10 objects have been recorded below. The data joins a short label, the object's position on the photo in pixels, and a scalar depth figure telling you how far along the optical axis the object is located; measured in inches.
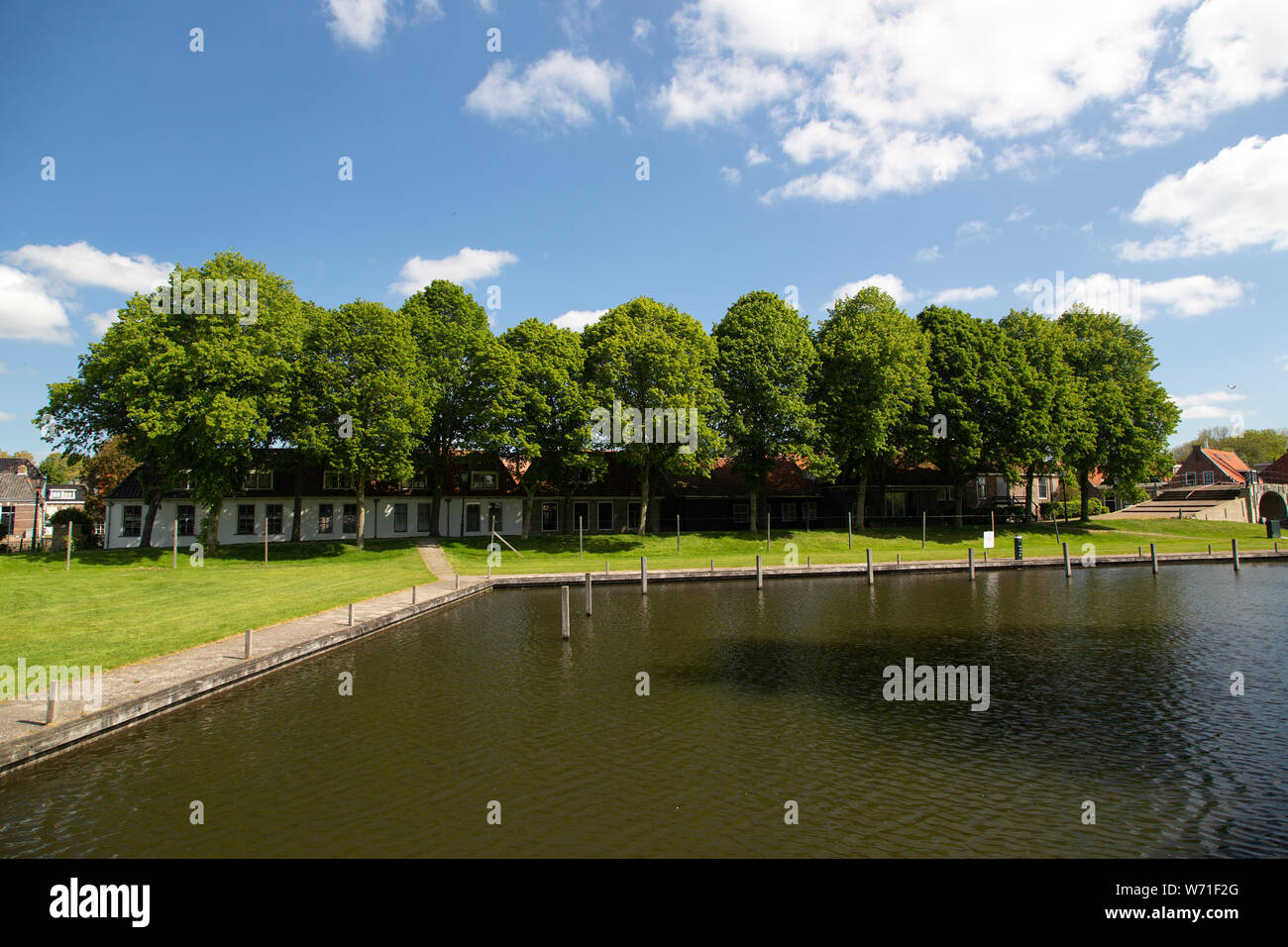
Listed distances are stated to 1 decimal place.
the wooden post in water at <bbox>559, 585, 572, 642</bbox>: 856.9
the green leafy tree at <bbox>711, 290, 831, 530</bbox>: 2030.0
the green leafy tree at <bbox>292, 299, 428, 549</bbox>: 1770.4
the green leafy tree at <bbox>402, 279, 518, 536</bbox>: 1920.5
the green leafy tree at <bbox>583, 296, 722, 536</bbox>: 1889.8
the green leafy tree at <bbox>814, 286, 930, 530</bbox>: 2057.1
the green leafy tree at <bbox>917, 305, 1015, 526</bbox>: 2134.6
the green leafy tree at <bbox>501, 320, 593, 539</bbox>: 1929.1
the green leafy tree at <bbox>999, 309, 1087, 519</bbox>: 2124.8
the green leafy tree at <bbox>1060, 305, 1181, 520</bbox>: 2292.1
